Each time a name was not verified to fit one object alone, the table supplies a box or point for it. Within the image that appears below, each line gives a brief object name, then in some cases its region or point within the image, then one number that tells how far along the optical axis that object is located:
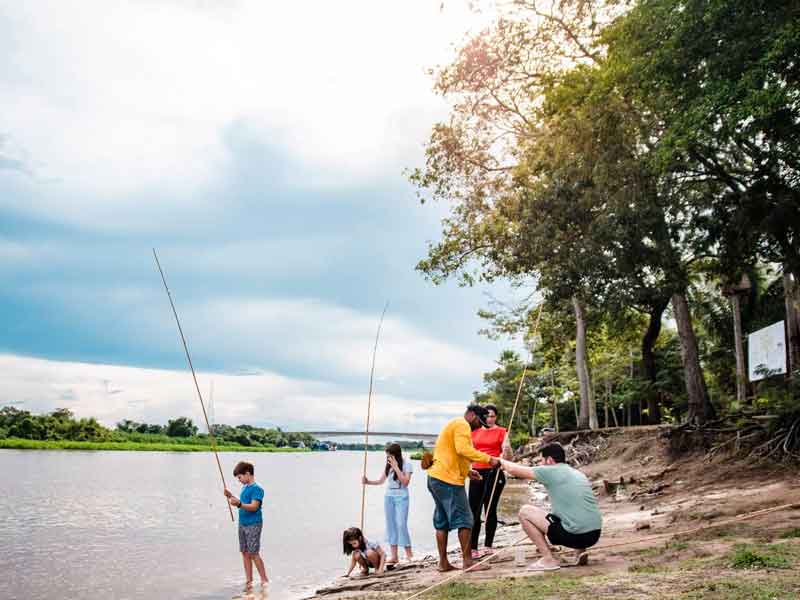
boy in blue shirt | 8.46
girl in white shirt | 9.09
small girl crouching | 8.77
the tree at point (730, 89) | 10.38
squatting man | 6.50
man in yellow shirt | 7.30
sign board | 18.73
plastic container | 7.40
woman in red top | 8.59
